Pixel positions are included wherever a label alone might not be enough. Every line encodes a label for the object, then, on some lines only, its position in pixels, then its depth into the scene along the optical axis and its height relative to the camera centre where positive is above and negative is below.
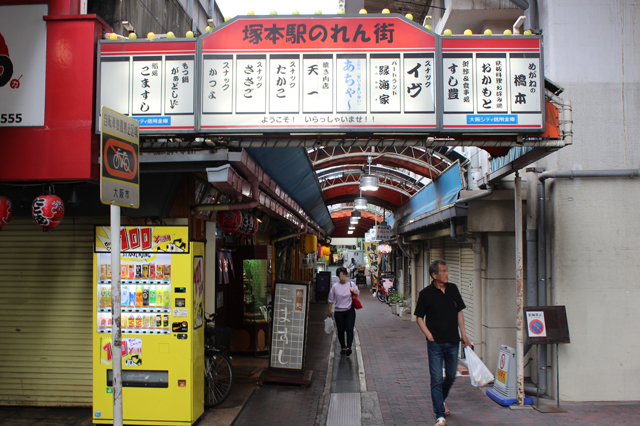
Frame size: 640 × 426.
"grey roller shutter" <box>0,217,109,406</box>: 6.65 -1.04
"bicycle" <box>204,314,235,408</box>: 6.73 -1.95
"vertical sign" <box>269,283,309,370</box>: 8.25 -1.54
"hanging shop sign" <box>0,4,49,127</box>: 5.55 +2.17
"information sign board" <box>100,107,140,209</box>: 3.50 +0.67
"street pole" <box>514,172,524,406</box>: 6.84 -0.86
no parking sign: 6.71 -1.20
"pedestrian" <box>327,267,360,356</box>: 9.95 -1.33
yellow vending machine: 5.76 -1.06
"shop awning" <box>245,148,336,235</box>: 6.76 +1.30
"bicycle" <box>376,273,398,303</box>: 22.39 -2.36
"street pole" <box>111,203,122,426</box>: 3.56 -0.67
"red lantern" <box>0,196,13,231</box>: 5.24 +0.37
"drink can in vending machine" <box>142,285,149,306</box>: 5.84 -0.68
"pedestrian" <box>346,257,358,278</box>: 38.68 -2.25
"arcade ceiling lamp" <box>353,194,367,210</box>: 17.69 +1.55
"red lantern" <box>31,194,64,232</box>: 5.23 +0.37
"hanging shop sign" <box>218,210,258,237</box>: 8.12 +0.38
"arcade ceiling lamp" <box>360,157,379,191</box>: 13.58 +1.78
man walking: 5.84 -1.09
